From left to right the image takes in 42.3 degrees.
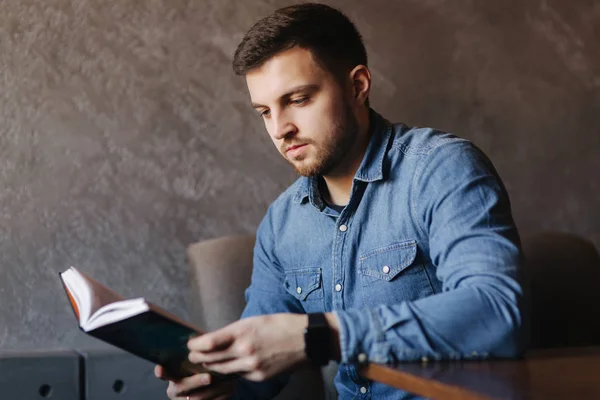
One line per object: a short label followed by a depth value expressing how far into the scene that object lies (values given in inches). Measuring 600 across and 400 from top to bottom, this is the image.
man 41.6
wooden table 32.0
